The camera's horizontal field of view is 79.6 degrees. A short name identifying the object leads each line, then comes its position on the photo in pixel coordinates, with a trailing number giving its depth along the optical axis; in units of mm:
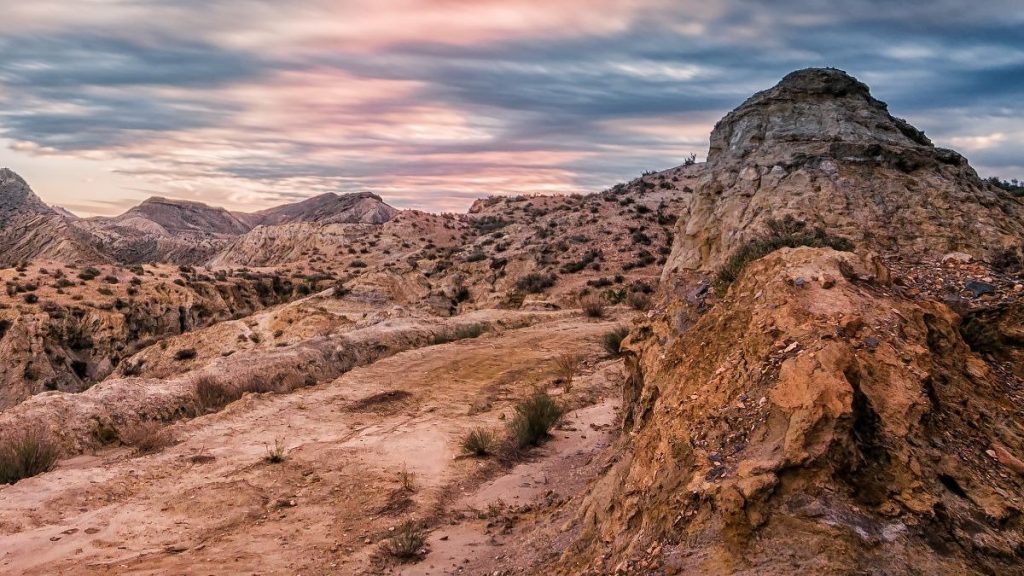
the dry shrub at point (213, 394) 13023
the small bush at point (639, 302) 21859
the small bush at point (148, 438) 9773
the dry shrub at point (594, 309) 20906
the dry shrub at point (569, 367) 12841
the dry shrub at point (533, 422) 9406
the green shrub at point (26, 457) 8516
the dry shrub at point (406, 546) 6055
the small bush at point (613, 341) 14758
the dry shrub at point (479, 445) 9125
